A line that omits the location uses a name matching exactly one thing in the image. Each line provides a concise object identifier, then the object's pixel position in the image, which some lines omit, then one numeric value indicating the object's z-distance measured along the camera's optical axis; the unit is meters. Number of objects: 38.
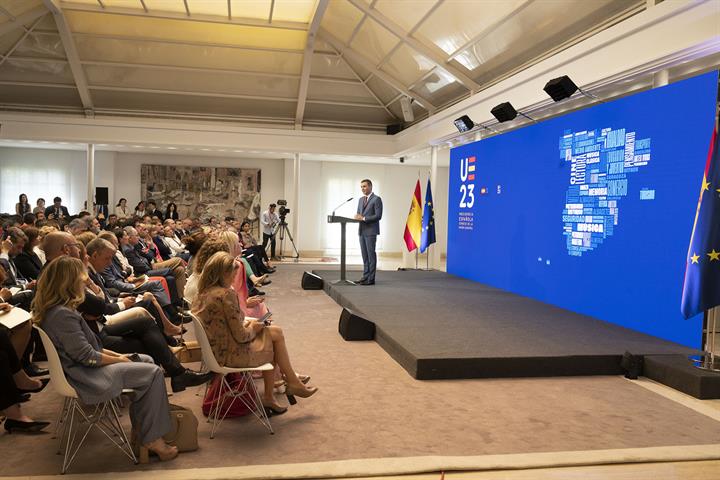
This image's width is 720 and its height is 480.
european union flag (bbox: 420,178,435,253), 11.52
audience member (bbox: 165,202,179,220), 15.24
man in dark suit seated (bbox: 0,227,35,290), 4.94
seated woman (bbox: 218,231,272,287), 5.07
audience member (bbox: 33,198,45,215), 12.84
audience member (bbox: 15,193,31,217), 13.57
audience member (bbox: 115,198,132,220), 14.94
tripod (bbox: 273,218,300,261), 15.21
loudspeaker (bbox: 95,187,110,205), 14.29
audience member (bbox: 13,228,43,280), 5.24
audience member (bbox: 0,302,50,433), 3.43
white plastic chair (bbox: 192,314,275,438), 3.38
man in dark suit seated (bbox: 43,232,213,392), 4.06
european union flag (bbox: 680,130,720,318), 4.52
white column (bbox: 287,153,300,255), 15.08
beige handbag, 3.19
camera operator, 14.88
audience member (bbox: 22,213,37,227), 8.13
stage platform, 4.80
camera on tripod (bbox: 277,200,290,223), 14.82
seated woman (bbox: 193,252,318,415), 3.46
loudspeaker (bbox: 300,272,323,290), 9.74
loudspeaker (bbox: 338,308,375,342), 6.00
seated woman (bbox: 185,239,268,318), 4.55
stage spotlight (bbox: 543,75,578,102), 6.70
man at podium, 8.95
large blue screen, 5.55
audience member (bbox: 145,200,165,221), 14.85
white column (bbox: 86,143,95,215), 13.98
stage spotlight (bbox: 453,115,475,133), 9.66
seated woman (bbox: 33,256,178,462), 2.93
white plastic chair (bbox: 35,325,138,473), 2.87
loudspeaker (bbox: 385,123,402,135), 14.97
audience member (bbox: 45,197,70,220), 13.19
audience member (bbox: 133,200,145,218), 14.86
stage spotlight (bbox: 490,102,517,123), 8.24
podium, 8.95
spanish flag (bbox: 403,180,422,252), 11.67
